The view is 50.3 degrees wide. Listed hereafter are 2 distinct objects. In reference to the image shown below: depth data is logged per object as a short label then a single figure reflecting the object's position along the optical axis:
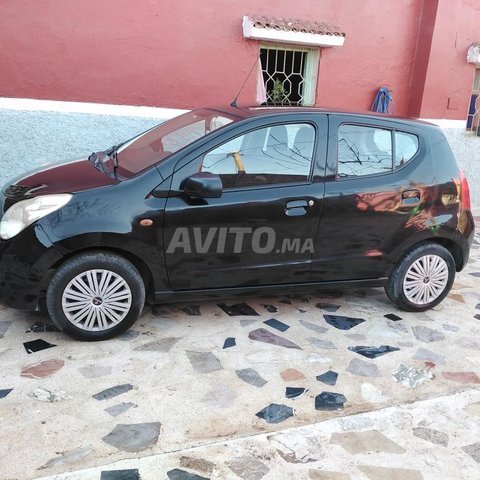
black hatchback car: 3.27
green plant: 7.64
